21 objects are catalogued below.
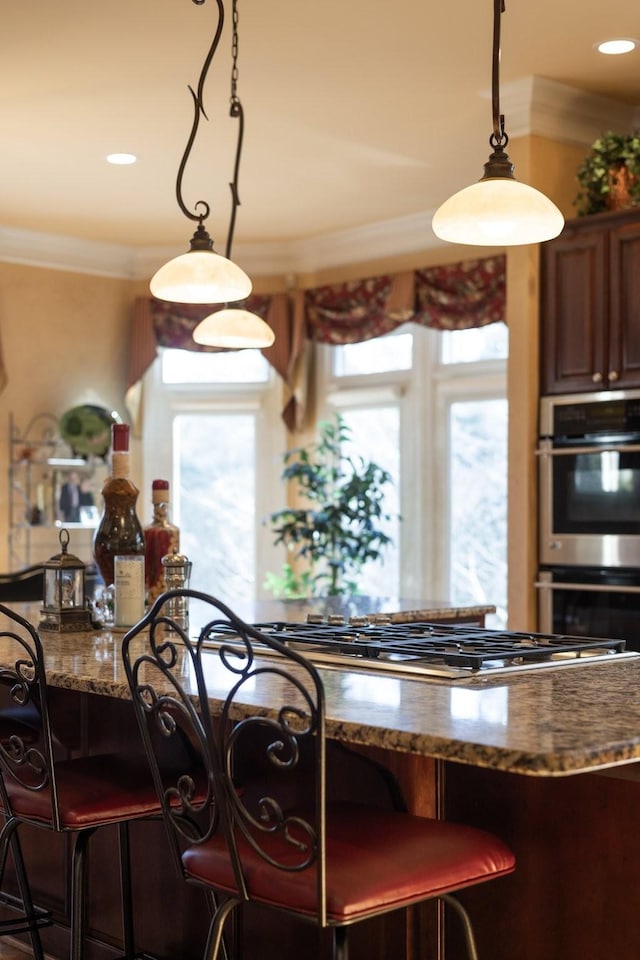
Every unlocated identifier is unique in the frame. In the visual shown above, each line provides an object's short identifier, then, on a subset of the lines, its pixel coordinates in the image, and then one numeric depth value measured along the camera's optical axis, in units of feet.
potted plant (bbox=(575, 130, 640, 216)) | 15.15
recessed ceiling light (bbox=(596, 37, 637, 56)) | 13.88
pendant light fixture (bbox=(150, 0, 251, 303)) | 9.86
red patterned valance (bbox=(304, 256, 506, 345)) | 20.93
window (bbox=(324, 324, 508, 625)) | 21.57
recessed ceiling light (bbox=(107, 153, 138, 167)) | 18.12
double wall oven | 15.01
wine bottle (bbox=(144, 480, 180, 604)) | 11.22
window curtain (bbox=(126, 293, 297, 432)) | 24.20
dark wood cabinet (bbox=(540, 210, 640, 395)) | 15.08
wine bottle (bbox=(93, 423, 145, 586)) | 10.97
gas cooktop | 7.73
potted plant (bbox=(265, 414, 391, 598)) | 21.76
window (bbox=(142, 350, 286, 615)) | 24.79
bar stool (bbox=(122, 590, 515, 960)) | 5.71
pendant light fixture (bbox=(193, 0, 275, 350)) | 11.43
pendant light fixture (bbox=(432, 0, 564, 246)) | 8.05
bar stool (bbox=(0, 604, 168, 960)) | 7.64
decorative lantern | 10.58
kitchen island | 5.90
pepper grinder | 10.37
